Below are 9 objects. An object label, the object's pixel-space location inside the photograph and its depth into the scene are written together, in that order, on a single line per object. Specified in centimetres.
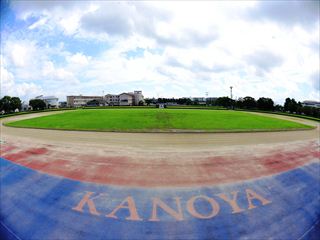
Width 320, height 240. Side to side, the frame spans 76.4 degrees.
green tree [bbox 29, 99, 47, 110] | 6681
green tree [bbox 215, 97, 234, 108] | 7457
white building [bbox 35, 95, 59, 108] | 11354
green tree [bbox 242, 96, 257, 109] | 6369
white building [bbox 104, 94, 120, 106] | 11450
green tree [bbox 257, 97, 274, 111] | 5944
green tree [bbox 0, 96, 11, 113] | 5118
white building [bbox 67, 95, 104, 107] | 11306
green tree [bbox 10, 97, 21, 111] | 5349
